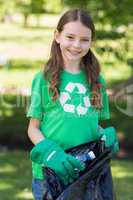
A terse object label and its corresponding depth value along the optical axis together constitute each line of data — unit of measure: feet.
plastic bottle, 10.59
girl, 10.96
